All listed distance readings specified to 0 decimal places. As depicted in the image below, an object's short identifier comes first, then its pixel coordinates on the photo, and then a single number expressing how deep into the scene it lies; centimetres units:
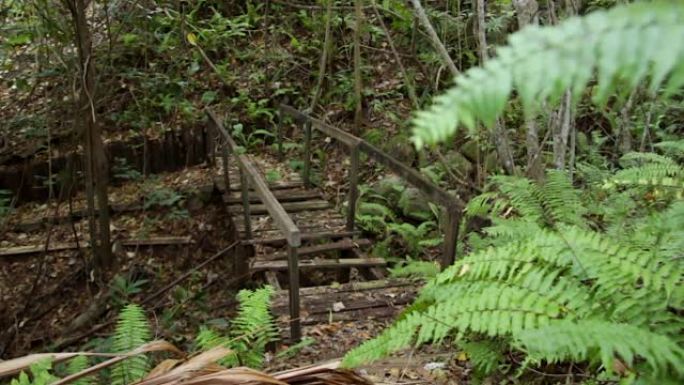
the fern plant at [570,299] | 142
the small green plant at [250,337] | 277
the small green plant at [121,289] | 615
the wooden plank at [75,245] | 695
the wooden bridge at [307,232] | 399
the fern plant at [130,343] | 240
